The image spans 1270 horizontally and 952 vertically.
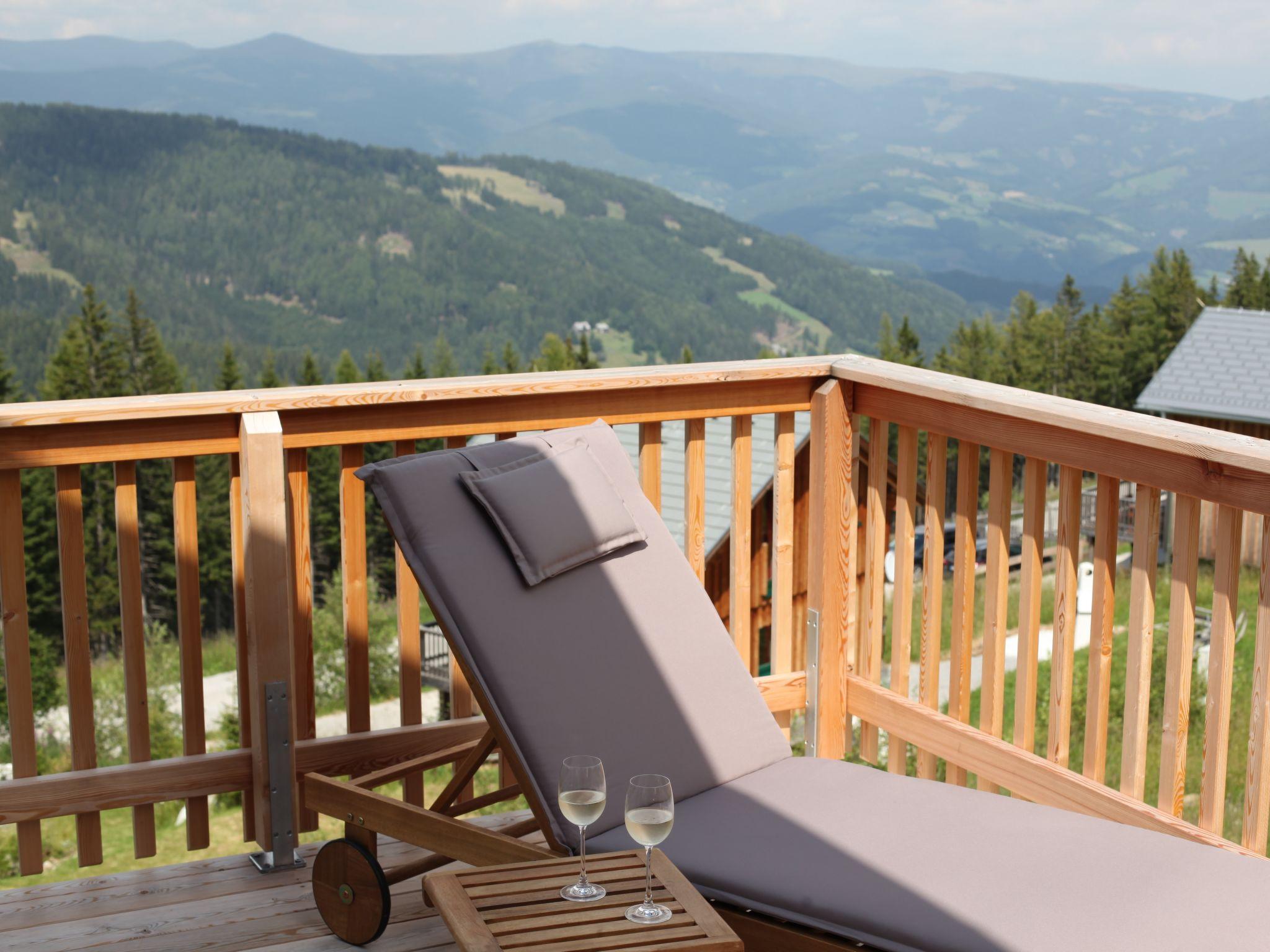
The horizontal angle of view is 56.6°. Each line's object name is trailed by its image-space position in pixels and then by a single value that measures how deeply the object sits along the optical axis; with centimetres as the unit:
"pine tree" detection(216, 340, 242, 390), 5084
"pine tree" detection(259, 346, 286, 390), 5194
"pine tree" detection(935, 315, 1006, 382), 5859
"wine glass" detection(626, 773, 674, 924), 150
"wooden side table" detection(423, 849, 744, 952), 145
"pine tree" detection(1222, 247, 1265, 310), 5438
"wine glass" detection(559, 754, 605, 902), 158
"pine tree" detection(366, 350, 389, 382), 5362
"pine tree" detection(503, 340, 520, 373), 5612
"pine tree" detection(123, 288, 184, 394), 4781
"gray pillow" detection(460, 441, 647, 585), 221
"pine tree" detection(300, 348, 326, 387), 5256
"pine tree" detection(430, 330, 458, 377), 5972
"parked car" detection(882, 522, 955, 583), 4267
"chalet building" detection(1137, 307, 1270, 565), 3072
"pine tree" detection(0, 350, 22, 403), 4262
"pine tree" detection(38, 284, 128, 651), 4000
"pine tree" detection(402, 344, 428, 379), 5588
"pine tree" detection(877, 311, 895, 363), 5722
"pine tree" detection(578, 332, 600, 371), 5700
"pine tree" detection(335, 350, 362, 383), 5116
